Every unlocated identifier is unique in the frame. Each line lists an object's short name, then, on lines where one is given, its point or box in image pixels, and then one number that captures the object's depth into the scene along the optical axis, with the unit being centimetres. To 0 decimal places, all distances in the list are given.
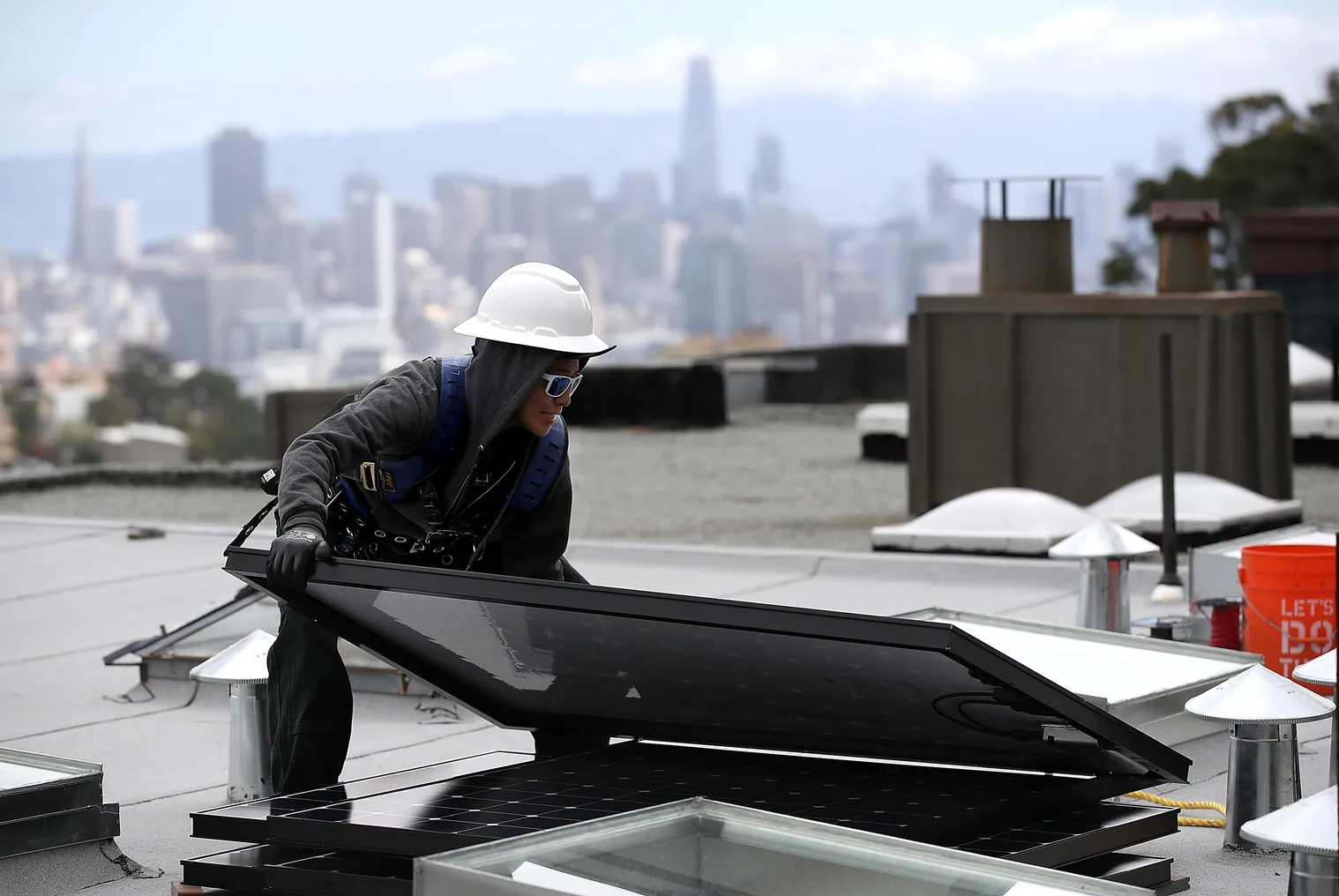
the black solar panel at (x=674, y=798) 826
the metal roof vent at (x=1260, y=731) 1021
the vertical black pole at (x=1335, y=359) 3768
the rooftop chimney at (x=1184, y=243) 2799
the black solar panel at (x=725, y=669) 803
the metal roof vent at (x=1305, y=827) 672
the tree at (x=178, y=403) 16008
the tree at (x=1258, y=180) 8805
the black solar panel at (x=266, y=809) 871
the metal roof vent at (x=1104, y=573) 1602
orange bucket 1413
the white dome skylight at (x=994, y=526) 2281
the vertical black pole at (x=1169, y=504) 1887
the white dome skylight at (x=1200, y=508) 2325
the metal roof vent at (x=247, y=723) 1160
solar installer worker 977
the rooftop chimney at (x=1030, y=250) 2785
